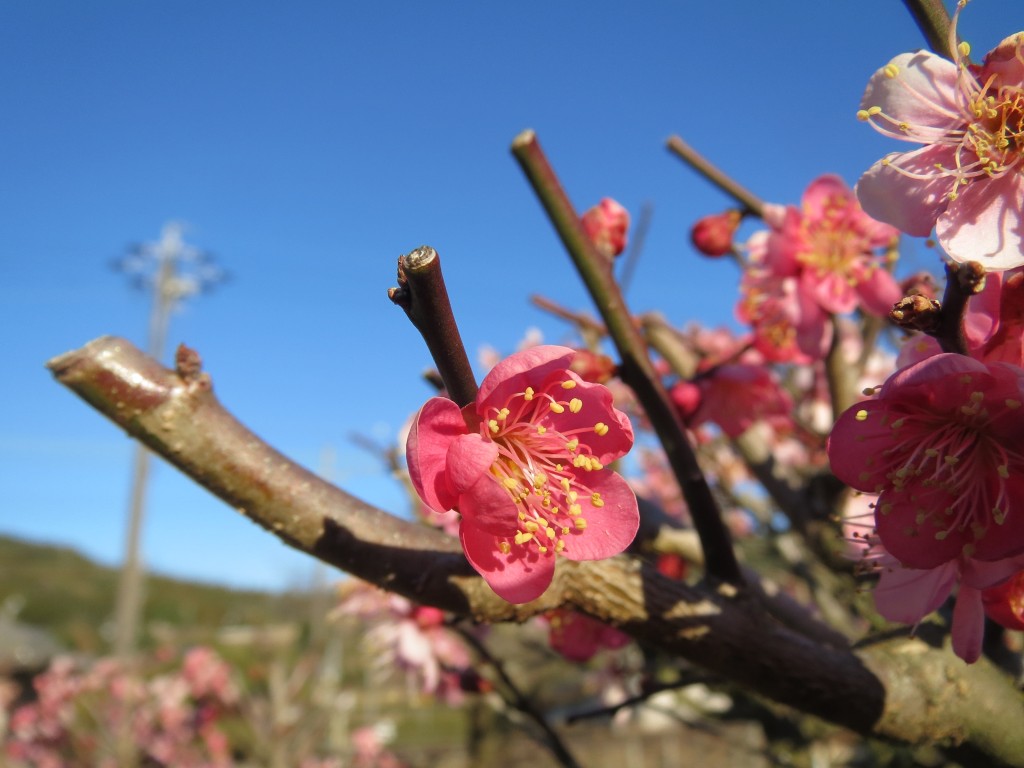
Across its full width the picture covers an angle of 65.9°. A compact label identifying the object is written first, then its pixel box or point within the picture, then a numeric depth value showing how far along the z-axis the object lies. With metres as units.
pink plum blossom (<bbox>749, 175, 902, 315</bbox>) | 0.13
